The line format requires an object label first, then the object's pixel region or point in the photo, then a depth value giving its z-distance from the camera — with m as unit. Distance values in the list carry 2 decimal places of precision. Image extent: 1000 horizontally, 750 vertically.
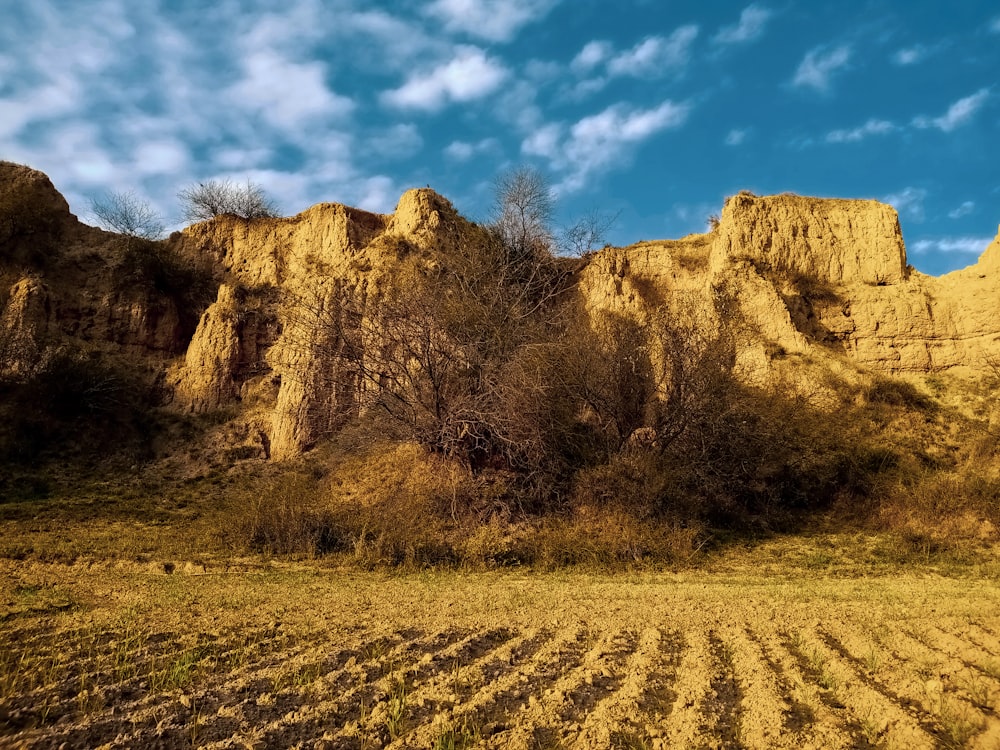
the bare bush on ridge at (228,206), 27.67
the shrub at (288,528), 10.55
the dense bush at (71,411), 17.70
